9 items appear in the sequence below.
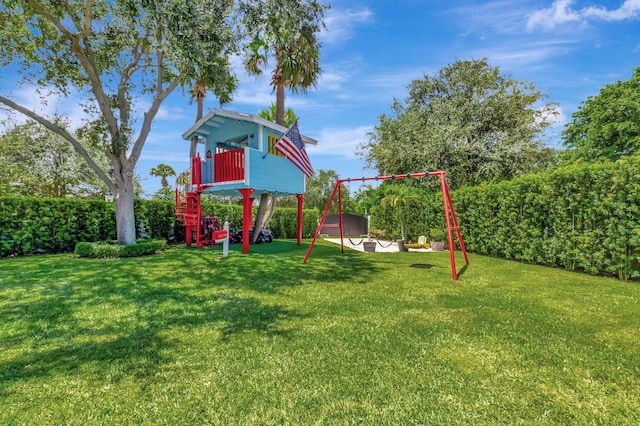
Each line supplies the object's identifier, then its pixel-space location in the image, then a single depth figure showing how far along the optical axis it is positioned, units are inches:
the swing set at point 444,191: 265.7
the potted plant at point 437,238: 480.7
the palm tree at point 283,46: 363.6
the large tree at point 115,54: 305.0
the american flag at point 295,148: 376.8
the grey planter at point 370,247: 474.0
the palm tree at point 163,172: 1211.9
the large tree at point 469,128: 775.7
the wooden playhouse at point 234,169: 456.8
